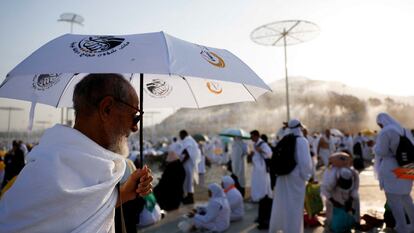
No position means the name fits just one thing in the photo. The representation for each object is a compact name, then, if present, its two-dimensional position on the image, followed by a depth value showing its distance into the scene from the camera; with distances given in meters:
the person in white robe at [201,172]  11.77
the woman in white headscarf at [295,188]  4.63
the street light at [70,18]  21.95
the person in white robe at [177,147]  9.22
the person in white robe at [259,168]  7.60
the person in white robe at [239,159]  9.02
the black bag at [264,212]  5.76
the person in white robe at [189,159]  8.69
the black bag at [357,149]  17.70
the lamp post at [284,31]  13.02
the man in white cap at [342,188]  5.25
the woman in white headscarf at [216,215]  5.67
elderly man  1.10
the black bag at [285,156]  4.64
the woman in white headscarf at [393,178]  4.93
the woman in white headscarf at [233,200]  6.37
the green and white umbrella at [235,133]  9.35
